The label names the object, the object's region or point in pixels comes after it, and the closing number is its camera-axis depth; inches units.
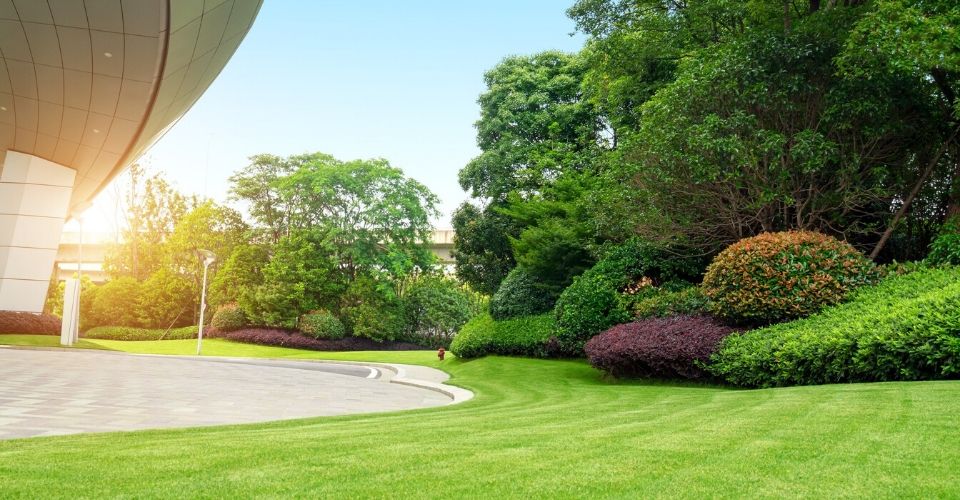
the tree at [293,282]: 1467.8
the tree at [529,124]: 1127.6
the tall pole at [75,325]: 1040.8
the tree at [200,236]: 1692.9
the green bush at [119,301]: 1680.6
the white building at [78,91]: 533.0
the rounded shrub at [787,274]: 472.7
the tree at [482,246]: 1154.0
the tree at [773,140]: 538.9
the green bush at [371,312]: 1507.1
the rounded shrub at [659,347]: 492.4
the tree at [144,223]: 1825.8
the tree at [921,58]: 420.8
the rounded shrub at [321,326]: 1452.4
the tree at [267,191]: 1632.6
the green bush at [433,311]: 1614.2
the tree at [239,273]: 1582.2
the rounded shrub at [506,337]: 770.2
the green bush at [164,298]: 1681.8
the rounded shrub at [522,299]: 853.2
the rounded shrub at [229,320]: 1537.9
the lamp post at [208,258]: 1218.6
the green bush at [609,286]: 652.7
